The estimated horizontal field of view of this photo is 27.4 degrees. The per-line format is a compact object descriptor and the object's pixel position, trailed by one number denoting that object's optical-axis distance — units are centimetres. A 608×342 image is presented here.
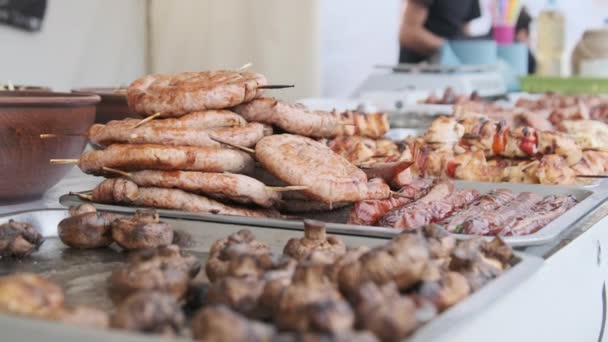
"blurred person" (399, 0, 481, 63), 391
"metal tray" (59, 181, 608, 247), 101
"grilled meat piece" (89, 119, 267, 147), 113
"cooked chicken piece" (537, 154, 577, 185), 136
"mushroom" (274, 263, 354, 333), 73
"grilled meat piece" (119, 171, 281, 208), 111
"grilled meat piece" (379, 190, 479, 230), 109
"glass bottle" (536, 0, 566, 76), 454
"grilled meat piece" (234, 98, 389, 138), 118
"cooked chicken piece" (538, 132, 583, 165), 145
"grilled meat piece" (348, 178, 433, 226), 111
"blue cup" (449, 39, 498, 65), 333
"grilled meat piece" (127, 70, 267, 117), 115
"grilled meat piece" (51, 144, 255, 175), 112
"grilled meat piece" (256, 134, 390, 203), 111
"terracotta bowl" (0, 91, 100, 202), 117
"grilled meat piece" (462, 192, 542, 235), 106
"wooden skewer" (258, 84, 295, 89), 118
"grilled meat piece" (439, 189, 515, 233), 107
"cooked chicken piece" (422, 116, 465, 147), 152
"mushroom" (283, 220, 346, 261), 93
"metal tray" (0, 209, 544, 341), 72
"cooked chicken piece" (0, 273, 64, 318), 77
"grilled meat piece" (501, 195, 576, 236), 107
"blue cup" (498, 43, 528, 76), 394
